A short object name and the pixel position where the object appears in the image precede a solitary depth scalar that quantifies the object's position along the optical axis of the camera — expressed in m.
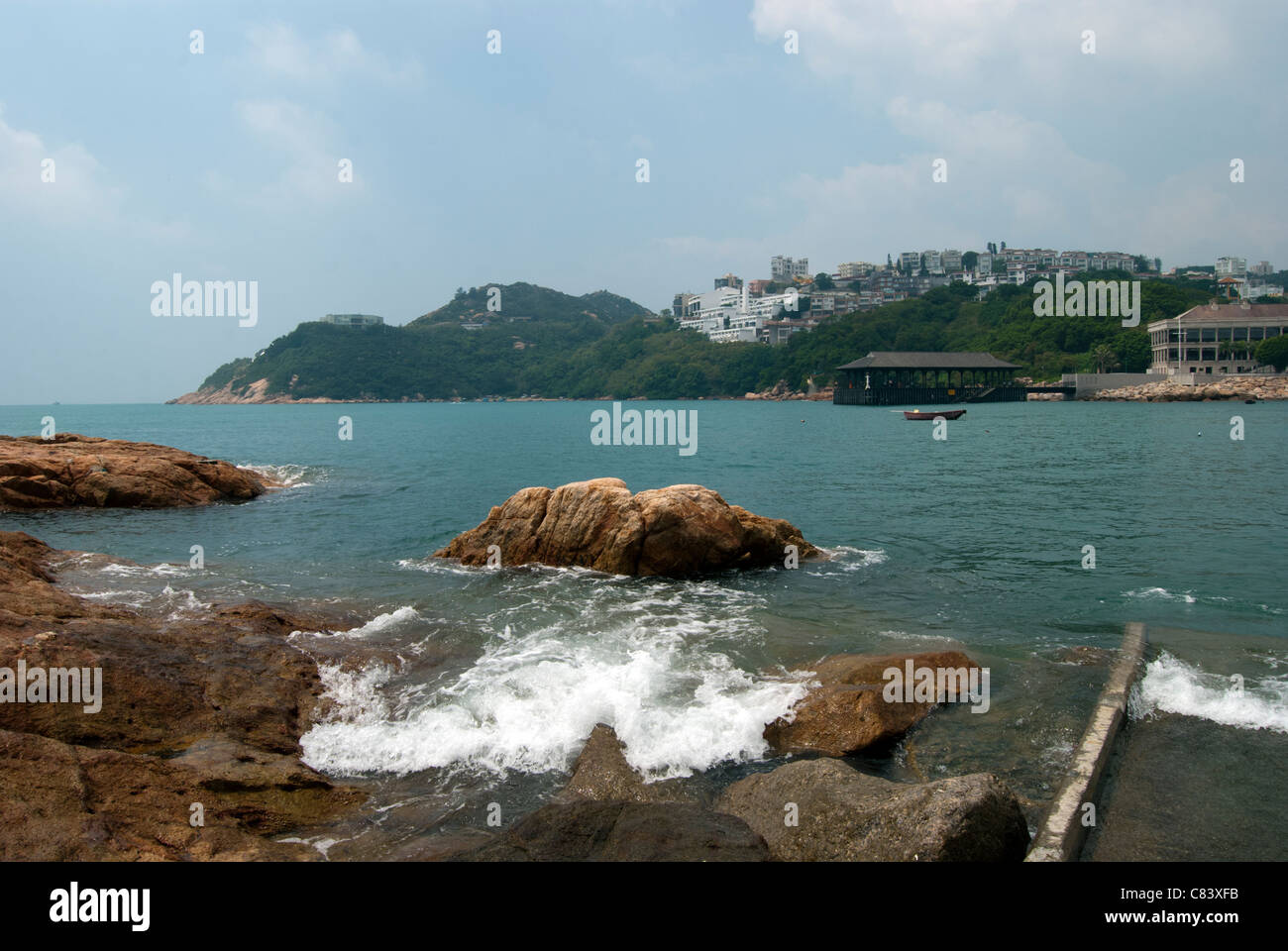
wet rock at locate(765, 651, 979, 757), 8.43
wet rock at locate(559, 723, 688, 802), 7.34
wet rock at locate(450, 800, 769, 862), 5.64
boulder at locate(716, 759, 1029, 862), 5.66
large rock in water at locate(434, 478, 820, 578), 17.17
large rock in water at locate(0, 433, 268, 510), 26.46
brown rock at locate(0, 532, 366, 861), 5.71
